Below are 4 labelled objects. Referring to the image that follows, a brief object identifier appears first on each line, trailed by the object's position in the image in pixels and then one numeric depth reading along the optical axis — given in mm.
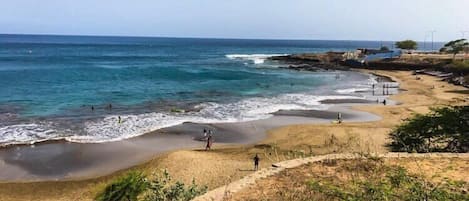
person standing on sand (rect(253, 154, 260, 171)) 18573
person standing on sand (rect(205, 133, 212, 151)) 22972
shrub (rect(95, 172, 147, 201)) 12906
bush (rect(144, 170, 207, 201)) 11766
